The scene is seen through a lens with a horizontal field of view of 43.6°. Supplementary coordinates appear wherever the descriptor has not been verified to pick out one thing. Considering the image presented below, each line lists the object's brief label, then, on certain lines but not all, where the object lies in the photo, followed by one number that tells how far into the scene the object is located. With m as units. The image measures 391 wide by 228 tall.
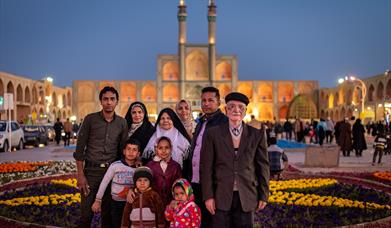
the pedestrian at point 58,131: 23.98
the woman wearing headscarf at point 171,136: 4.26
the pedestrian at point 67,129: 22.38
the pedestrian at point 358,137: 15.62
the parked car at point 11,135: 18.75
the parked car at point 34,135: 22.95
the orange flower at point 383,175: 9.46
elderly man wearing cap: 3.53
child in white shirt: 4.21
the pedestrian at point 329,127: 22.11
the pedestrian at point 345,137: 16.05
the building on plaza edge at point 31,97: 37.66
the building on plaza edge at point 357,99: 36.91
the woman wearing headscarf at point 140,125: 4.61
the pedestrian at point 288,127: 26.66
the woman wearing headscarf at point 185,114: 4.66
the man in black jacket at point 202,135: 3.99
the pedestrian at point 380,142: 12.21
